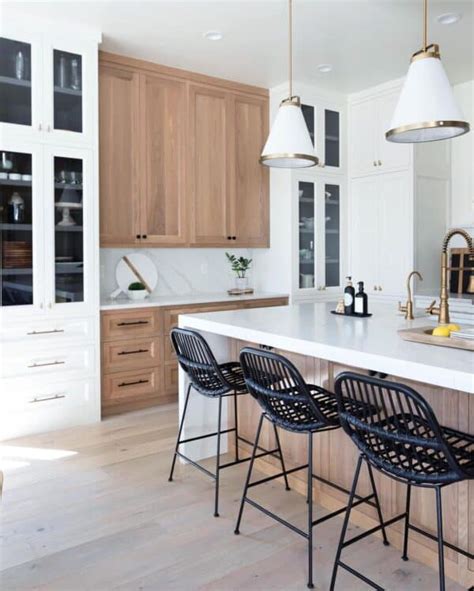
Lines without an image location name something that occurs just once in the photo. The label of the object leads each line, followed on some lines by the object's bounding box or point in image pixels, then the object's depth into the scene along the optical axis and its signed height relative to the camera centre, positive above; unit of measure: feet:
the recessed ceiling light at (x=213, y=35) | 12.13 +5.63
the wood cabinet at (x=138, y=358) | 12.81 -2.12
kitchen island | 5.90 -1.42
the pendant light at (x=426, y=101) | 6.61 +2.24
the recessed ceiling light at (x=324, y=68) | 14.12 +5.66
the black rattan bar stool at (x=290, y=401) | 6.42 -1.69
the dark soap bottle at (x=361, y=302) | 9.39 -0.51
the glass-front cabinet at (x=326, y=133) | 16.11 +4.44
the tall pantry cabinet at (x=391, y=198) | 15.10 +2.27
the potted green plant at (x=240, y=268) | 16.69 +0.20
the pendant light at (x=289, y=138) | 9.04 +2.39
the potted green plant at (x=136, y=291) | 14.19 -0.45
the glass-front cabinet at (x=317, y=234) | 16.07 +1.28
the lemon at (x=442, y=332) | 6.86 -0.77
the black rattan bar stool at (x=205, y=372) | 7.99 -1.61
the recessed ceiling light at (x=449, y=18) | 11.15 +5.57
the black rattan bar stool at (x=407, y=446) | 5.00 -1.82
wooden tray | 6.28 -0.84
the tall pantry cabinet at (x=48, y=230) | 11.25 +1.02
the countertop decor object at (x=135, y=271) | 14.69 +0.10
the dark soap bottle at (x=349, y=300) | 9.50 -0.48
